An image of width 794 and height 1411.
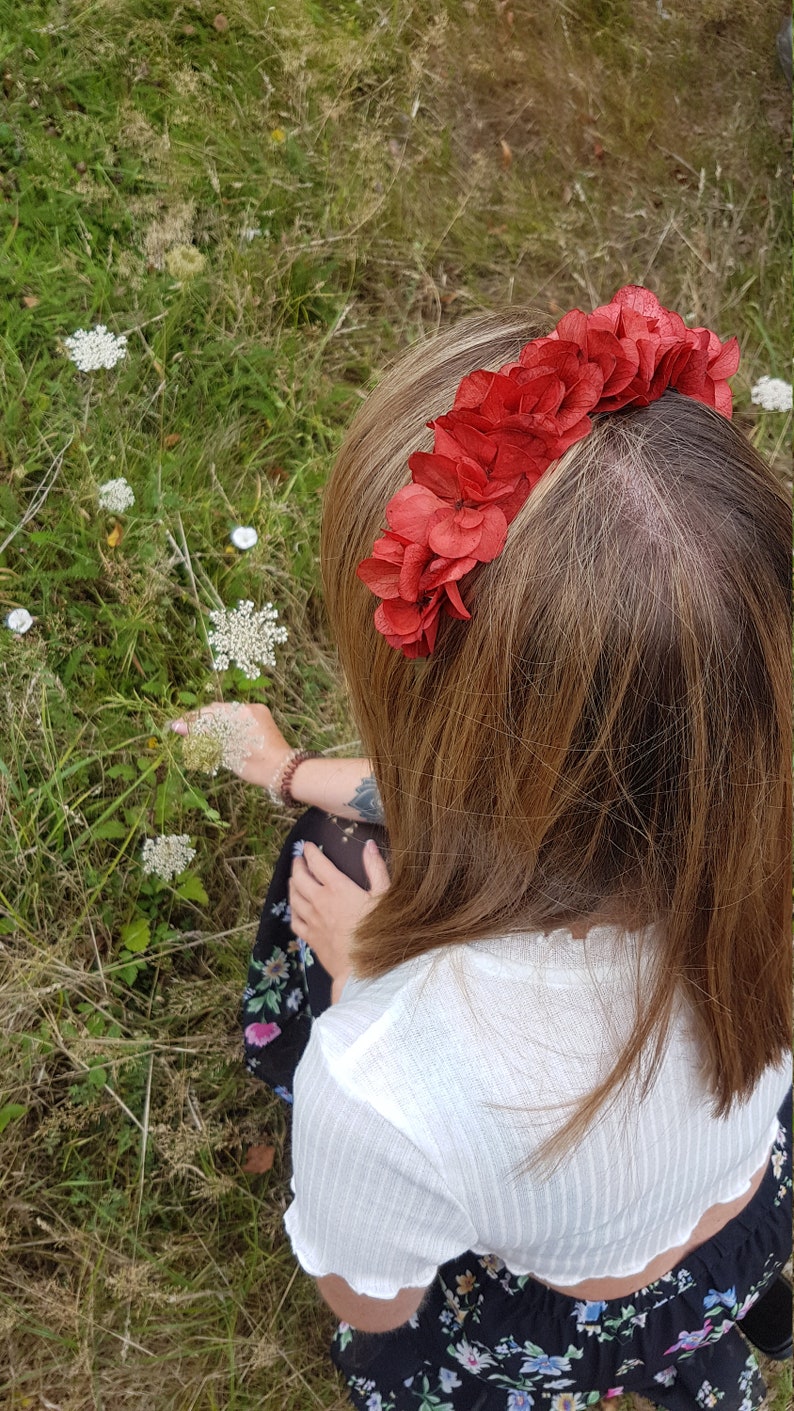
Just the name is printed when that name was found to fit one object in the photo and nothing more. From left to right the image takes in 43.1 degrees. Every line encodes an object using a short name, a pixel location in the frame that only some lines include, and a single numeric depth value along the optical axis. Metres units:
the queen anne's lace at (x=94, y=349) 1.86
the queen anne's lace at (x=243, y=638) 1.72
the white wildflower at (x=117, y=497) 1.91
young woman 0.86
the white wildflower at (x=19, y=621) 1.90
